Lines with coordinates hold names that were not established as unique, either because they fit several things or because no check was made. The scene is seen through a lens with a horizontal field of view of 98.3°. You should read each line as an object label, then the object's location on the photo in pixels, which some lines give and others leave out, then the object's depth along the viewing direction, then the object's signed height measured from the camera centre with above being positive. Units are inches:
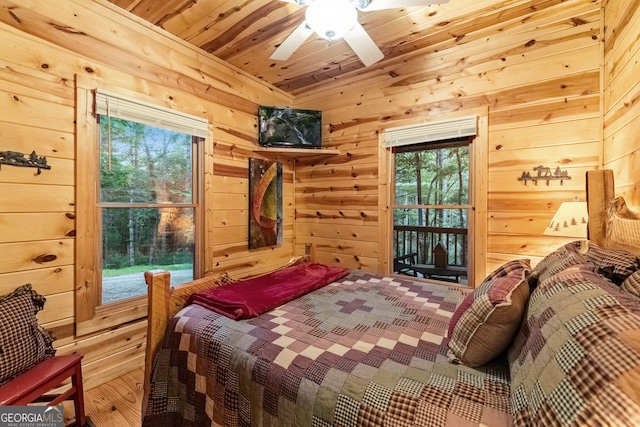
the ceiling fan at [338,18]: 63.9 +48.1
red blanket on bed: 61.3 -20.1
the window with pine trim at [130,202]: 77.8 +4.0
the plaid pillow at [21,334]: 55.5 -25.6
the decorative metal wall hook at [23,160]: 65.1 +13.3
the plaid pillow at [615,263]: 40.4 -7.8
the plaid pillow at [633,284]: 34.7 -9.3
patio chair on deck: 134.1 -24.4
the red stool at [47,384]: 52.1 -33.7
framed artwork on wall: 126.7 +5.0
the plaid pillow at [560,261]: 46.3 -8.6
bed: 32.3 -23.6
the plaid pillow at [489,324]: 40.3 -16.6
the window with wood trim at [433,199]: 106.5 +6.1
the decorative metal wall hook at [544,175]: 88.2 +12.3
